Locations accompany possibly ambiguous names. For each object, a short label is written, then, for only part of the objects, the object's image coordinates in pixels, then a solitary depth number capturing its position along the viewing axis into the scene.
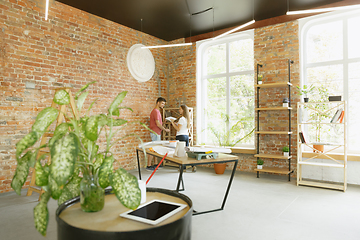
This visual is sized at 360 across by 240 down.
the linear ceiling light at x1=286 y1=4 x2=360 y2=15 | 3.55
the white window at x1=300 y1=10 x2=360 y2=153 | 4.82
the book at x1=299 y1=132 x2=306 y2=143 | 4.69
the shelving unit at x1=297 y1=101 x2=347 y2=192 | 4.35
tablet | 1.47
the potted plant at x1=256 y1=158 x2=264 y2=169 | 5.28
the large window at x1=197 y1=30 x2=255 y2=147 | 6.07
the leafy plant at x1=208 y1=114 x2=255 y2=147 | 6.04
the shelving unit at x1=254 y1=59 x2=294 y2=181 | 4.95
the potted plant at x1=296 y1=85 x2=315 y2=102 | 4.88
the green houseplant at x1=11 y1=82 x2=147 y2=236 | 1.16
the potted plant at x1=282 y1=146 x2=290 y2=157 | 5.01
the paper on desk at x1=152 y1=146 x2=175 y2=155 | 3.45
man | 6.15
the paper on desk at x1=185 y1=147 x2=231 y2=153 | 3.22
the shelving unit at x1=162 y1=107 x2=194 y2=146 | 6.61
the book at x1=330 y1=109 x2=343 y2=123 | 4.35
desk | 2.91
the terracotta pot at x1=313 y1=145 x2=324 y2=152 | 4.74
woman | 5.74
